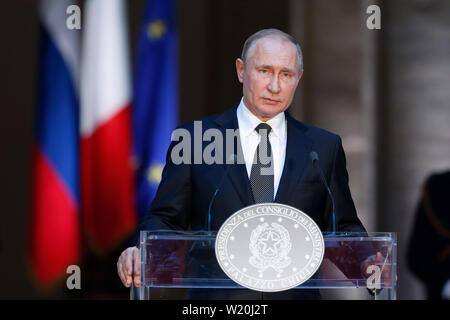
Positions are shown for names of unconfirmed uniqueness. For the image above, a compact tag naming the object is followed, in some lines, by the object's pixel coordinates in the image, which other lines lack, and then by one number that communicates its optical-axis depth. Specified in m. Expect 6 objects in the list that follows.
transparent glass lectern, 5.09
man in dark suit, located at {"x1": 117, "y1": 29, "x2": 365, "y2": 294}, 5.58
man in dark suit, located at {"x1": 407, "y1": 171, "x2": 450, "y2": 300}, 10.86
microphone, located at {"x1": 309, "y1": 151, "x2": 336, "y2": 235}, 5.54
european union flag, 11.39
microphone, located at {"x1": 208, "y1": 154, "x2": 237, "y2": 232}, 5.52
